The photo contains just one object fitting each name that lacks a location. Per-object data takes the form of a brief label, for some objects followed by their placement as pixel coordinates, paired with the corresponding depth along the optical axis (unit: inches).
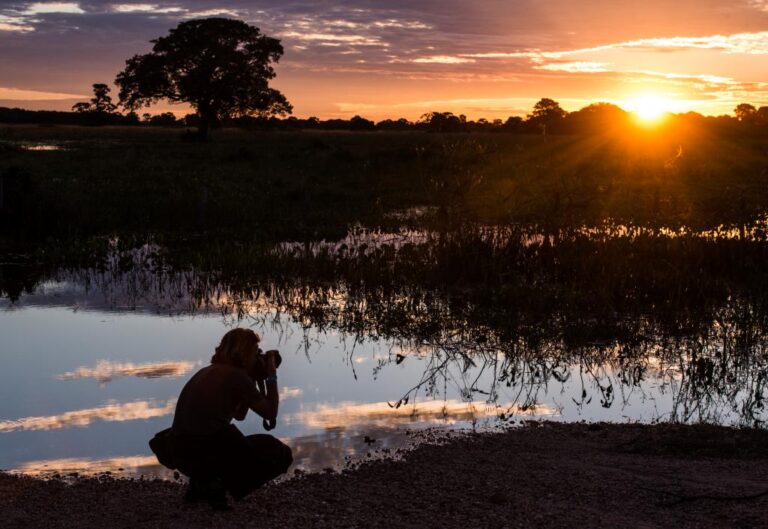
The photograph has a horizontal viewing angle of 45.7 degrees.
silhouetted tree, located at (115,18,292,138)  2078.0
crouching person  256.5
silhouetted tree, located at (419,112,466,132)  2664.9
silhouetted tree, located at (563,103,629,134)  2568.9
